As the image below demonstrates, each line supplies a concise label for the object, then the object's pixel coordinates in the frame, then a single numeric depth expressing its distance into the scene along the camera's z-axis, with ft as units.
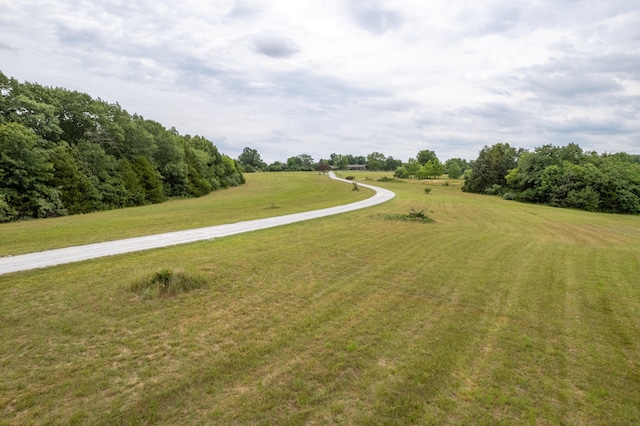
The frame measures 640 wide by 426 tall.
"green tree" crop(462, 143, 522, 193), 222.89
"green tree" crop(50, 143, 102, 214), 93.91
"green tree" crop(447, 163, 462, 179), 380.37
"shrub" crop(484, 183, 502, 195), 213.66
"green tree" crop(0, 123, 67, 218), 81.15
